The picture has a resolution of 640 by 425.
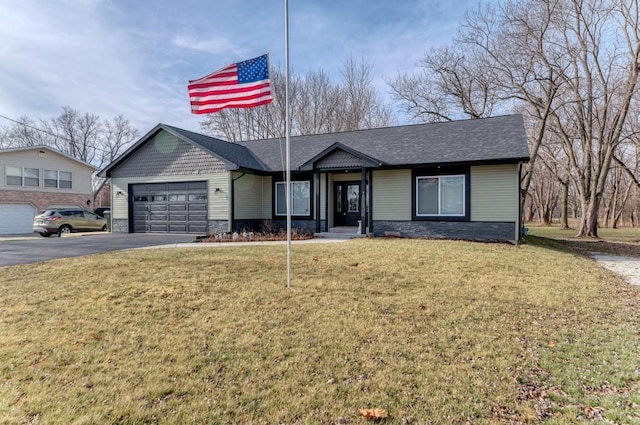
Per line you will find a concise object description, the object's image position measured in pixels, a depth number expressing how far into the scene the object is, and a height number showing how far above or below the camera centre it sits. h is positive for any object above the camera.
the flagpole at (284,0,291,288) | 6.15 +2.88
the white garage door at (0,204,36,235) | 21.06 -0.45
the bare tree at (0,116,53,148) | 37.22 +8.11
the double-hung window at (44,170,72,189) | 23.64 +2.21
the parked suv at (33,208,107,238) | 16.66 -0.55
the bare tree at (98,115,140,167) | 44.56 +9.57
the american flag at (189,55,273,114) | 7.61 +2.83
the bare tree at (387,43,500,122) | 21.19 +8.16
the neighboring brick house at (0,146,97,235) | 21.34 +1.83
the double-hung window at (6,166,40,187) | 21.61 +2.21
